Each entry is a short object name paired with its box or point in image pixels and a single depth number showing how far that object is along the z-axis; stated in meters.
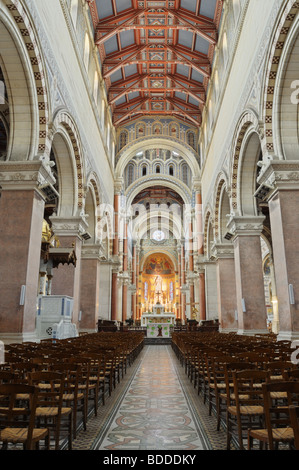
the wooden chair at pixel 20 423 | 2.61
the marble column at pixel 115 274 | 24.92
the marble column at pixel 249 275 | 13.53
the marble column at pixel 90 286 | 18.14
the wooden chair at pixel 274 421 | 2.59
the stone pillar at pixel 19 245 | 8.98
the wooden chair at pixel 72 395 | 3.93
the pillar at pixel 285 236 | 9.14
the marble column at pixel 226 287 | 18.19
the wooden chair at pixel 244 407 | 3.37
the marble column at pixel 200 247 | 25.32
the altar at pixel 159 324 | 25.39
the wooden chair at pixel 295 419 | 2.12
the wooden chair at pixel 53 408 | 3.35
